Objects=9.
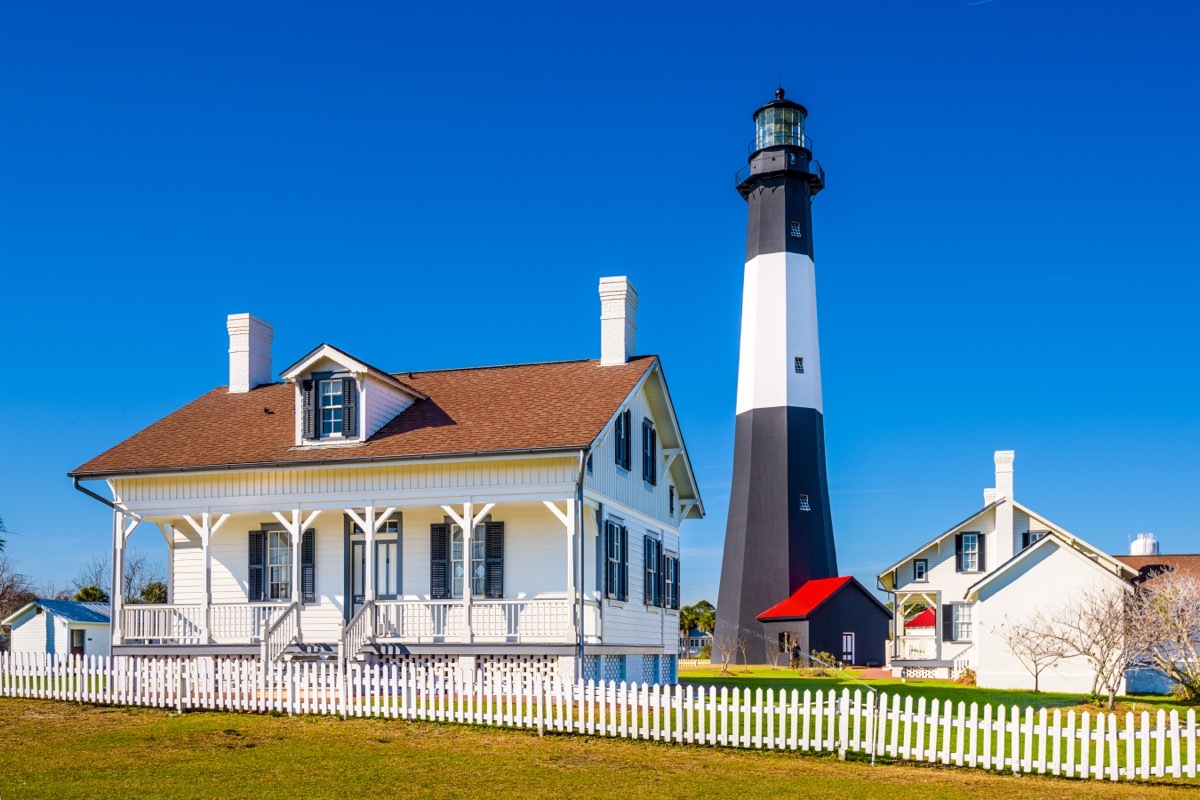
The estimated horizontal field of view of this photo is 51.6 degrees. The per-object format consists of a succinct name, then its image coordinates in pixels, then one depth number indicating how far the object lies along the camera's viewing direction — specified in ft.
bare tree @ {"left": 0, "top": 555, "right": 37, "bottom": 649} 174.29
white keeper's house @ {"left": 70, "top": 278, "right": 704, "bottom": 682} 70.64
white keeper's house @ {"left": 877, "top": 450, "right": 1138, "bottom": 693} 103.04
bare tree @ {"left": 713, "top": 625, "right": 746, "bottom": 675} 145.38
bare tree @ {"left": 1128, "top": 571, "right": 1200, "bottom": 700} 82.48
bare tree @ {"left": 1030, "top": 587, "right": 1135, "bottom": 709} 78.54
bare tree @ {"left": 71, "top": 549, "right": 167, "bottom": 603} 190.45
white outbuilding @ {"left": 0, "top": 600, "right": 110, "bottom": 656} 148.36
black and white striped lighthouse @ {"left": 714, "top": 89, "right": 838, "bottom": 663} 141.08
